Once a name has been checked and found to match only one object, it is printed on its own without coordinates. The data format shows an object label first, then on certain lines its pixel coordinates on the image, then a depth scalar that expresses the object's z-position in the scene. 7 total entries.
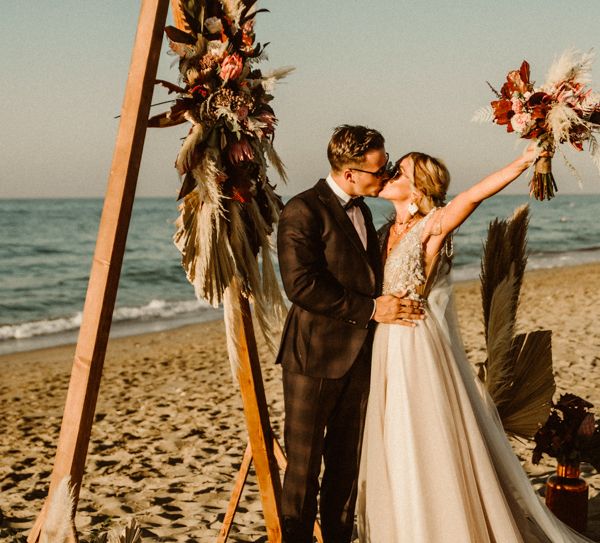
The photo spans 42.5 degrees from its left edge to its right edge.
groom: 3.53
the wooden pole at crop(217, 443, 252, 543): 3.82
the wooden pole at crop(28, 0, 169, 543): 2.72
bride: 3.66
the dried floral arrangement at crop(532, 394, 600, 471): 4.51
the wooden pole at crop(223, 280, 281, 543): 3.66
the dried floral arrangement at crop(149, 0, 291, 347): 3.41
